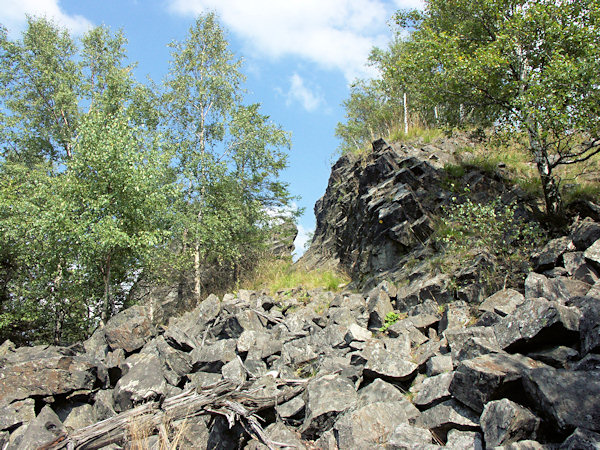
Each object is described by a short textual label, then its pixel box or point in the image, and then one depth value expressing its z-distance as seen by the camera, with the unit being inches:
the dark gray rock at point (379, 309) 353.7
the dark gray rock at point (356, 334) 323.6
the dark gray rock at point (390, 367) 252.1
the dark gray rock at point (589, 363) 174.2
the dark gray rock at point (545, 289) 245.3
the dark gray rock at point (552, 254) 295.1
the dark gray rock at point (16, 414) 287.6
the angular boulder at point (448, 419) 187.6
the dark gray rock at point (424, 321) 313.3
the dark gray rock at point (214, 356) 348.2
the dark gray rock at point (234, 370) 309.7
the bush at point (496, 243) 318.0
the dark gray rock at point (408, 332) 296.5
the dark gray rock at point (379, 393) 235.6
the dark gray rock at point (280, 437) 228.7
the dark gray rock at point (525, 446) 148.3
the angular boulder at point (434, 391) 210.2
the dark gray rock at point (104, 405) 310.8
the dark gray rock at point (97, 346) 414.3
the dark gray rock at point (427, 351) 257.1
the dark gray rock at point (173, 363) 345.7
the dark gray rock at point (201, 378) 323.4
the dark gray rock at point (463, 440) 173.9
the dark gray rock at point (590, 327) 181.5
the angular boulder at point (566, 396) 151.6
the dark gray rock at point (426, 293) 345.4
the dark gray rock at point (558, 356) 192.9
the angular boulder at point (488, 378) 181.5
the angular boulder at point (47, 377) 309.1
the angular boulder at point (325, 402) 240.1
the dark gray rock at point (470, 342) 218.2
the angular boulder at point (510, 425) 158.7
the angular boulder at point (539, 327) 200.4
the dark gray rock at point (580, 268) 255.2
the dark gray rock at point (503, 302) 261.4
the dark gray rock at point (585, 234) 281.7
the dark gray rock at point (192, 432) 250.4
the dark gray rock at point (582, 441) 134.6
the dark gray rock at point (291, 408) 262.1
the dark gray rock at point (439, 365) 237.0
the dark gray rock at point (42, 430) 256.7
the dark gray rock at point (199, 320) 436.2
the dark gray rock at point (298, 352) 328.8
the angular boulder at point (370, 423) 206.8
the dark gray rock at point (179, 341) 391.2
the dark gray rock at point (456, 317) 289.1
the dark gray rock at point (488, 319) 254.9
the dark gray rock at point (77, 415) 307.6
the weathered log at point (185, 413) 227.5
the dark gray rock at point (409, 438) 185.8
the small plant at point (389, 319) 343.1
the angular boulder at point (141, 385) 306.7
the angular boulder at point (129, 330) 418.9
